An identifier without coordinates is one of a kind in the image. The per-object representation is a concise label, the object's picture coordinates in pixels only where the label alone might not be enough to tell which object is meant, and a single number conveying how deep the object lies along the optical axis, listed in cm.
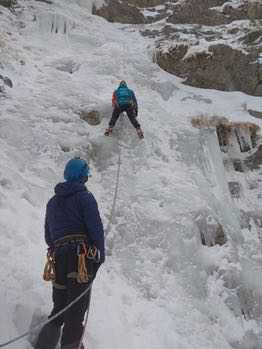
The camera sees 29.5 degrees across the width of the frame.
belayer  430
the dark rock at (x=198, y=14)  1645
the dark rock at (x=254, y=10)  1612
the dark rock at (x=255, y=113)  1238
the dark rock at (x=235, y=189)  1027
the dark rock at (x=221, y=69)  1392
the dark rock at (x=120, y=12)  1698
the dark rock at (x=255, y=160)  1118
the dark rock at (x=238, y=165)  1112
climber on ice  1010
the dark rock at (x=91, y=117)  1017
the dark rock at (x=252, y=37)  1462
